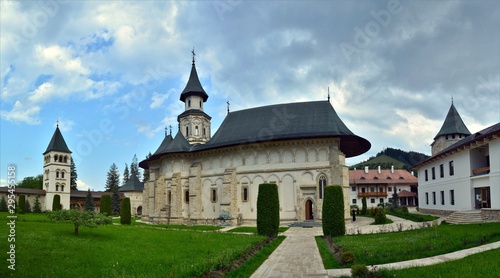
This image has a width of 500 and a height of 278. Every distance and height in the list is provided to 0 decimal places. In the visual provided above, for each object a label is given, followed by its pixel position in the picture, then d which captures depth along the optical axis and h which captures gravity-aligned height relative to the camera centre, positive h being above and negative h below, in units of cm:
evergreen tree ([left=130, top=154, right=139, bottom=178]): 9750 +281
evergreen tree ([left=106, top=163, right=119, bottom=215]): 8696 -9
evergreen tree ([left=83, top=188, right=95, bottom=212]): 5628 -378
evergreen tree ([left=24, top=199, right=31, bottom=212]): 5059 -392
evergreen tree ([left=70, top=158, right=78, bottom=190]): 8050 +52
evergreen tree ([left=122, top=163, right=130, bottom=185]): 9694 +65
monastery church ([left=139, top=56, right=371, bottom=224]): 2962 +99
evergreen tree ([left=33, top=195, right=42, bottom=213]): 5276 -411
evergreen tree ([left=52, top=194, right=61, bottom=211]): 5194 -340
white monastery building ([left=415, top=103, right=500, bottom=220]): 2097 -49
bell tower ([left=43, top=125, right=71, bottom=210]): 5700 +137
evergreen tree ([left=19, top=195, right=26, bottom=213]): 4566 -277
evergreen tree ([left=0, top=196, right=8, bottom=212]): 4916 -348
